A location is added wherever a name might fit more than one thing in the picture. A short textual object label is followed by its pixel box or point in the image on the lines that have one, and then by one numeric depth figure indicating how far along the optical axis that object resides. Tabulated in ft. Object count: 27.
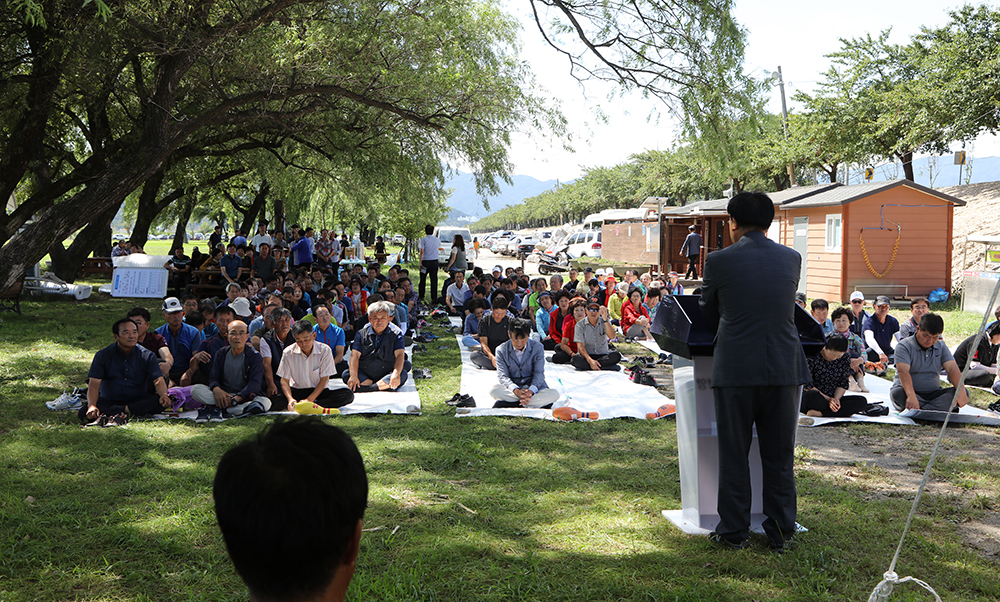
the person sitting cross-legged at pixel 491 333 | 32.22
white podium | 12.85
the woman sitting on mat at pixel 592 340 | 32.48
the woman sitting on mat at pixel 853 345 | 27.96
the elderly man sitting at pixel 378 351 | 27.89
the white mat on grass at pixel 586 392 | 24.52
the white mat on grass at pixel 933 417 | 22.91
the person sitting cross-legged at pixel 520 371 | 25.36
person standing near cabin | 70.44
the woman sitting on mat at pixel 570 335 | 33.32
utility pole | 98.47
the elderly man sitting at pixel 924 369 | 23.49
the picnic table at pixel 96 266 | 71.77
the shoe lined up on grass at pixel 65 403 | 23.00
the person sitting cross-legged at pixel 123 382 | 21.83
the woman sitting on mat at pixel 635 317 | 41.55
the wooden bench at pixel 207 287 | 52.34
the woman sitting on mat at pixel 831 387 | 24.03
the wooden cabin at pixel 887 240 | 56.65
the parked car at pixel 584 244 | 106.52
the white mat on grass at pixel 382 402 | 24.51
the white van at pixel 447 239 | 94.68
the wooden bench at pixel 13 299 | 42.27
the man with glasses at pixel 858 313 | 33.99
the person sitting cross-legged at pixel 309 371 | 24.84
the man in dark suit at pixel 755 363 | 11.92
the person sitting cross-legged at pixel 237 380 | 23.56
